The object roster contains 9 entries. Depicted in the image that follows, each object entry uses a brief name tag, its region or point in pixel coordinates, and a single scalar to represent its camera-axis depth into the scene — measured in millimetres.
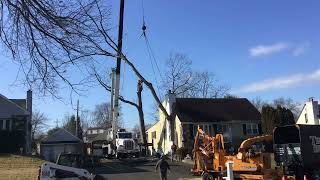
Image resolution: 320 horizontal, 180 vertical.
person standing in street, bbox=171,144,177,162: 24572
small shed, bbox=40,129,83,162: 35634
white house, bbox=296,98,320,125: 29268
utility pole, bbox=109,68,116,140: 23905
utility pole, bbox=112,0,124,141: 17128
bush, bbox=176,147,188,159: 24585
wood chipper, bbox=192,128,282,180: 12485
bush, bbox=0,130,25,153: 27760
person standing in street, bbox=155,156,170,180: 12894
